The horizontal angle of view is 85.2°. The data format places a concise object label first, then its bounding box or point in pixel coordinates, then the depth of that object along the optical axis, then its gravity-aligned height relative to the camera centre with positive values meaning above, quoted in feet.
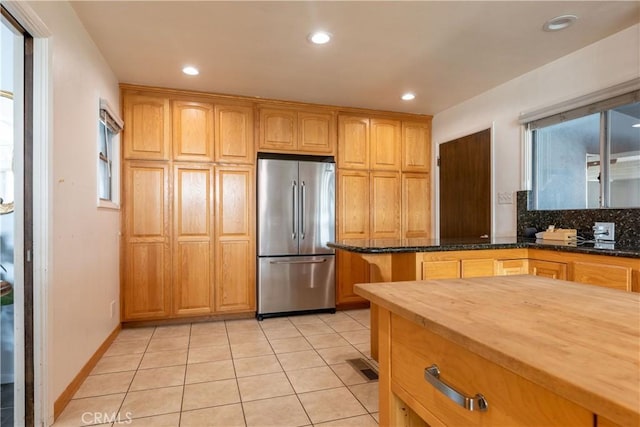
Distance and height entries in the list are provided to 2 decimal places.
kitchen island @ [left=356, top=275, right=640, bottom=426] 1.52 -0.73
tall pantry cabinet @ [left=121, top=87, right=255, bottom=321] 11.43 +0.28
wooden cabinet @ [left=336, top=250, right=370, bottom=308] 13.56 -2.47
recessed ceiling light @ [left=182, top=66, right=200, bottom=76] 10.08 +4.24
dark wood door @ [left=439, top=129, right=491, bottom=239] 12.11 +1.02
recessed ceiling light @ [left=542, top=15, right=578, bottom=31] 7.52 +4.23
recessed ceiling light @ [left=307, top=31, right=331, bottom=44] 8.18 +4.24
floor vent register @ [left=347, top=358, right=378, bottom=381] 7.88 -3.69
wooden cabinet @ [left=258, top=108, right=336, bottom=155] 12.84 +3.13
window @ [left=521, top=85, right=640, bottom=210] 8.27 +1.52
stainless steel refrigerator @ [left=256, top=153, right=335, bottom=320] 12.40 -0.77
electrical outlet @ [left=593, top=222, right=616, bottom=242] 8.37 -0.45
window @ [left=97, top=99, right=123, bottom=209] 9.39 +1.73
